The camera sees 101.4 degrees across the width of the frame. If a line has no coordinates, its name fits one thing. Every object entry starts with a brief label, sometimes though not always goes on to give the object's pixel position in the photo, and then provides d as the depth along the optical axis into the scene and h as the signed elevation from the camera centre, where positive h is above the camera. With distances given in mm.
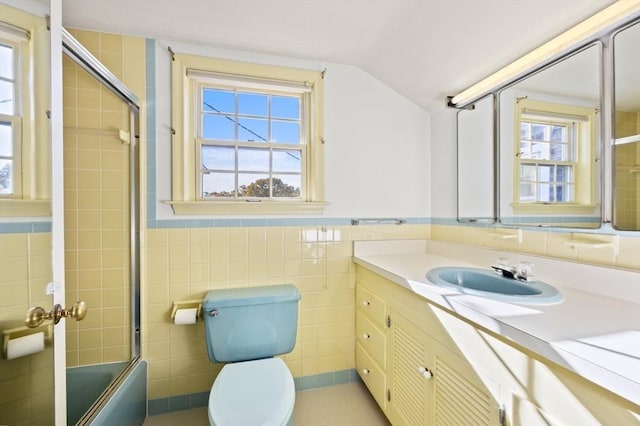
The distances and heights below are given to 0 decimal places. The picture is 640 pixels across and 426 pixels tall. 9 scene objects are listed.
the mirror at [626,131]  944 +294
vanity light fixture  929 +700
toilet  1123 -720
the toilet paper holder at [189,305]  1567 -566
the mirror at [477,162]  1561 +305
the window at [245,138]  1616 +491
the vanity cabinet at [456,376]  597 -526
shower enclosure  1449 -69
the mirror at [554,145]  1076 +309
